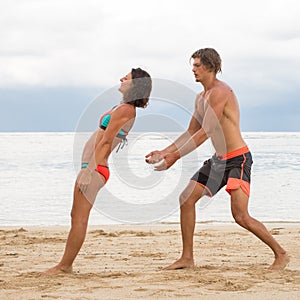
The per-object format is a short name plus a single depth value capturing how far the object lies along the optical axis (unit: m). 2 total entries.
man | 11.16
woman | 10.65
